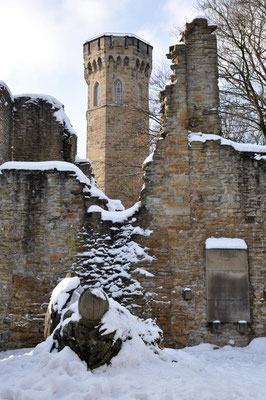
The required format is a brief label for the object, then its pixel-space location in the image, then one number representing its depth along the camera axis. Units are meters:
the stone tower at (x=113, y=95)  24.12
